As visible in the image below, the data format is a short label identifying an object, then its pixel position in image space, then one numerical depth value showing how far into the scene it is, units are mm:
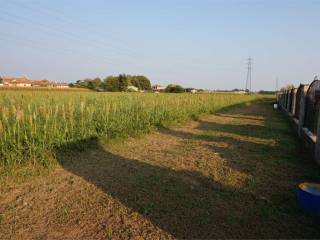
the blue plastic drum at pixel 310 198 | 3213
